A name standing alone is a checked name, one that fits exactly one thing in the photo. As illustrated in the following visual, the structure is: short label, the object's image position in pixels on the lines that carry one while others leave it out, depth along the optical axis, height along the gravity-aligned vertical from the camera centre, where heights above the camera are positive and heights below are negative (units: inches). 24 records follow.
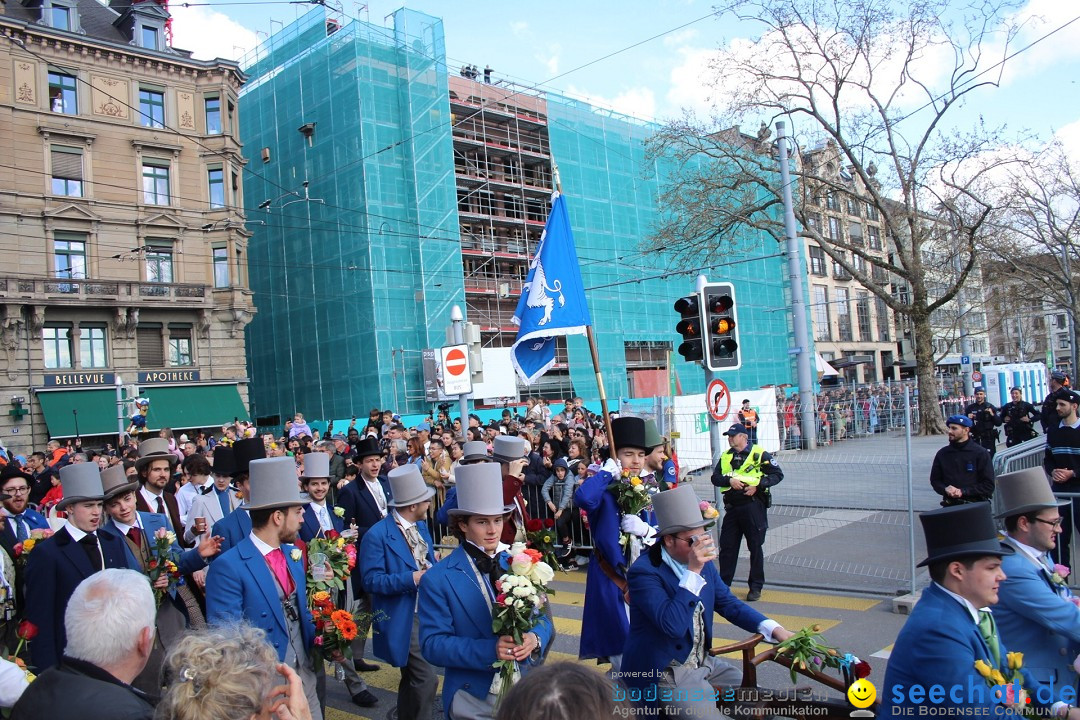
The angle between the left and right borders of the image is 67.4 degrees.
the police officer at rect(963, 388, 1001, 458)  621.0 -47.4
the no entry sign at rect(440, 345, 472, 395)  523.2 +18.2
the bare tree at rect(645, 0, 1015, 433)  940.6 +228.3
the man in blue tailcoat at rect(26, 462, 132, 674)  177.5 -31.6
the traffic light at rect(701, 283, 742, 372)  364.2 +23.9
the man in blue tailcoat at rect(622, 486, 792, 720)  140.2 -43.0
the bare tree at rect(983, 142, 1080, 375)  1088.8 +171.6
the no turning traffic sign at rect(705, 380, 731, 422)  359.3 -9.4
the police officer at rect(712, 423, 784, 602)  329.7 -50.1
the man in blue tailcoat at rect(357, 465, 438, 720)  195.6 -43.4
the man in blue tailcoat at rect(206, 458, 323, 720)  157.9 -33.0
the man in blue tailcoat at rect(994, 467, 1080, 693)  139.8 -45.8
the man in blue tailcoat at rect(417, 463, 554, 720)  138.7 -37.7
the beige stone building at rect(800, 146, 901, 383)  2369.6 +144.7
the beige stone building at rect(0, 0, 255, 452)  1167.6 +301.7
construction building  1357.0 +342.0
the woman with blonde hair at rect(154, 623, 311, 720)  93.0 -31.5
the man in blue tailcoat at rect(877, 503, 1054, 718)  112.0 -38.7
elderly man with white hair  100.6 -31.2
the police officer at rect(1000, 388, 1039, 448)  632.4 -49.8
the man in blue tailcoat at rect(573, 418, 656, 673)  195.6 -40.9
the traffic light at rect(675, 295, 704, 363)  365.7 +24.9
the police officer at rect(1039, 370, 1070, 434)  454.1 -29.4
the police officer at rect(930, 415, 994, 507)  343.3 -46.4
